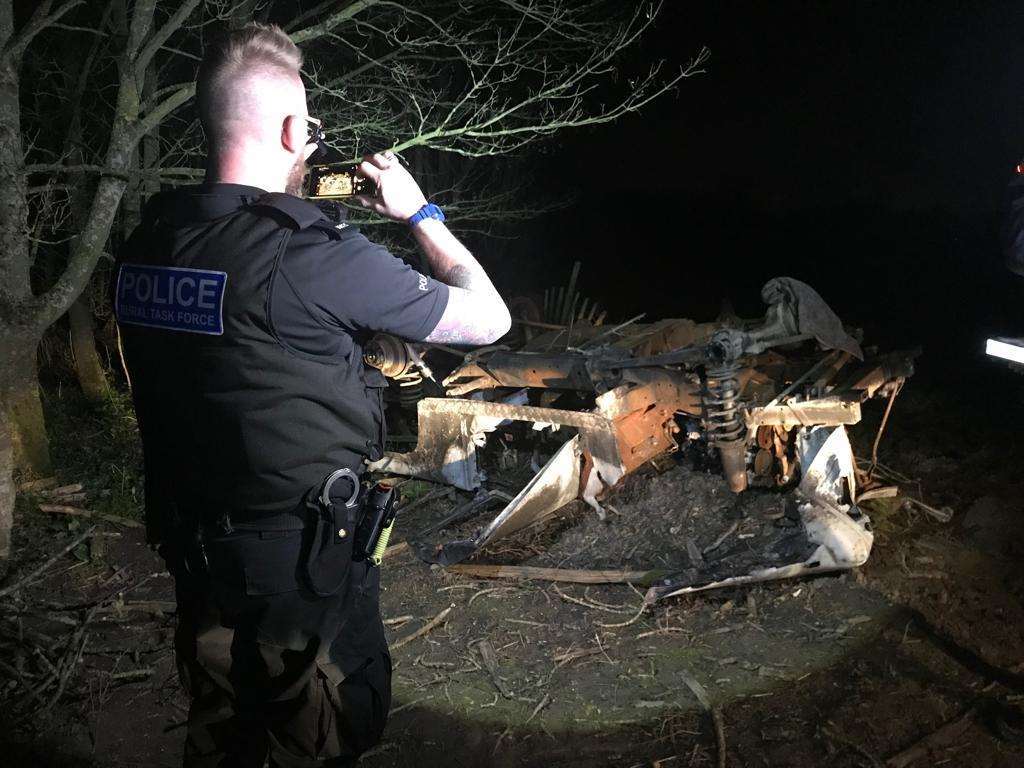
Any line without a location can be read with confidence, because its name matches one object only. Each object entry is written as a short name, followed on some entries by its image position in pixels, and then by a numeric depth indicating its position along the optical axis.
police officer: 1.72
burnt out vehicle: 4.41
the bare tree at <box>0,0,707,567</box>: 4.89
